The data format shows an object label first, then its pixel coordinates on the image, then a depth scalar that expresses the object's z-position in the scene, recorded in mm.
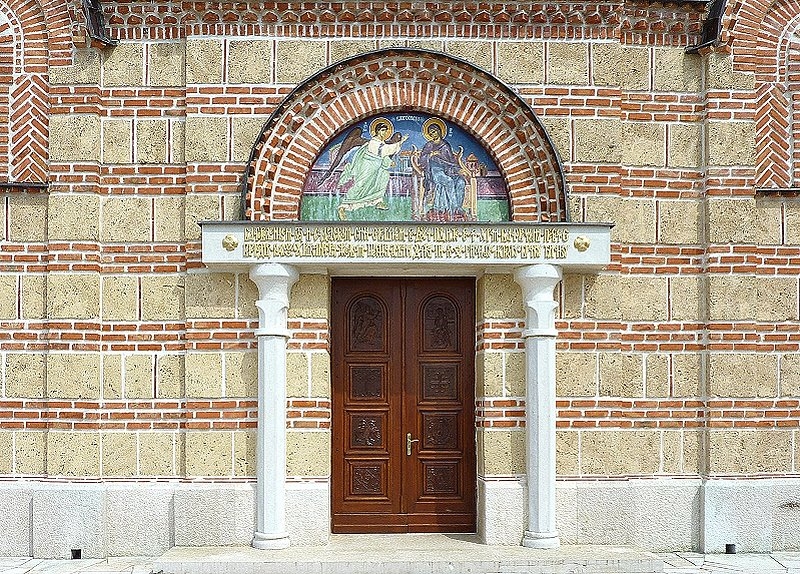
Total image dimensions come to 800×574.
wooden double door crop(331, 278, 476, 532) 10102
